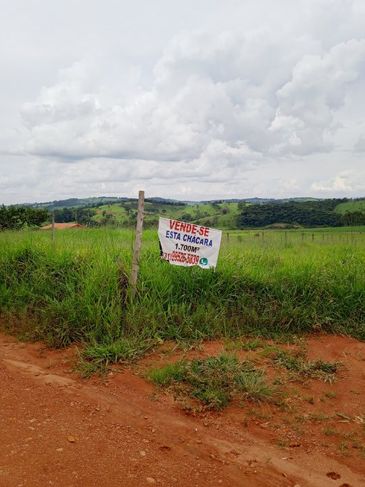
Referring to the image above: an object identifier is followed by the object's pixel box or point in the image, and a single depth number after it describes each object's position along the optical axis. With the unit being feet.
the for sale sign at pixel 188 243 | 19.75
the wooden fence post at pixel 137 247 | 18.57
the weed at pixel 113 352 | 15.81
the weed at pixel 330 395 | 13.80
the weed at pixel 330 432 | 11.71
